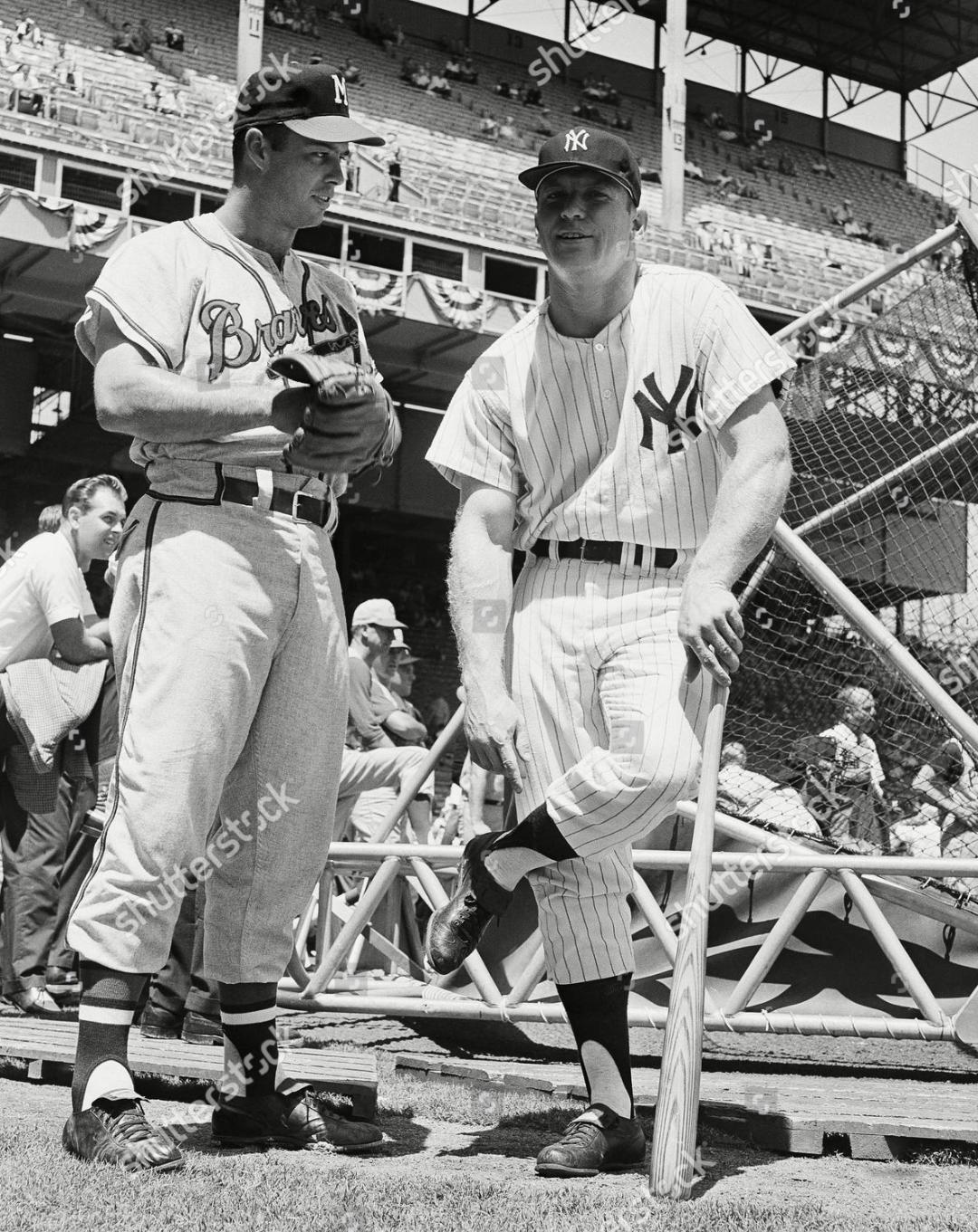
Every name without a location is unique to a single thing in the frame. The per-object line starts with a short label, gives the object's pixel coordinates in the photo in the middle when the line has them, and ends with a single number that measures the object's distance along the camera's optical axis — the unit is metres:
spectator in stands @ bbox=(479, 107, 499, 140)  33.84
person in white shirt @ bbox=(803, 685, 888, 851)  6.18
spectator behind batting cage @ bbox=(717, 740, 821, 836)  5.79
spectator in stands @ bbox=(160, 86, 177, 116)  25.70
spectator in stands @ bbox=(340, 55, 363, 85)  33.50
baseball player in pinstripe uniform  2.99
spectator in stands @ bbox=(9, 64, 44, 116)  21.89
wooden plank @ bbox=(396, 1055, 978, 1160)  3.26
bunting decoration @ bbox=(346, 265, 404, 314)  21.88
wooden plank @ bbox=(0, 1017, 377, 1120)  3.37
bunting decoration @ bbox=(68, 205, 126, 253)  19.48
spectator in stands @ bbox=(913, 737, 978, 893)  6.30
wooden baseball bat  2.61
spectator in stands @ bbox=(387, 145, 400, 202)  25.17
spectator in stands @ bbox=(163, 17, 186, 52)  31.62
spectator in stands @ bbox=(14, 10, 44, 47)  27.36
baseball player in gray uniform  2.84
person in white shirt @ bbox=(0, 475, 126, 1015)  5.38
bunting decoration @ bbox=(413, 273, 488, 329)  22.59
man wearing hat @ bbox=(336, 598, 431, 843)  6.67
